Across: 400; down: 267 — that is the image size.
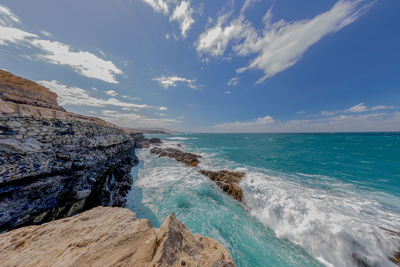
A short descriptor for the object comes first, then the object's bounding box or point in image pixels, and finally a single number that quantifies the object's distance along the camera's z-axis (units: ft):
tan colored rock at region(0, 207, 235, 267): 6.14
